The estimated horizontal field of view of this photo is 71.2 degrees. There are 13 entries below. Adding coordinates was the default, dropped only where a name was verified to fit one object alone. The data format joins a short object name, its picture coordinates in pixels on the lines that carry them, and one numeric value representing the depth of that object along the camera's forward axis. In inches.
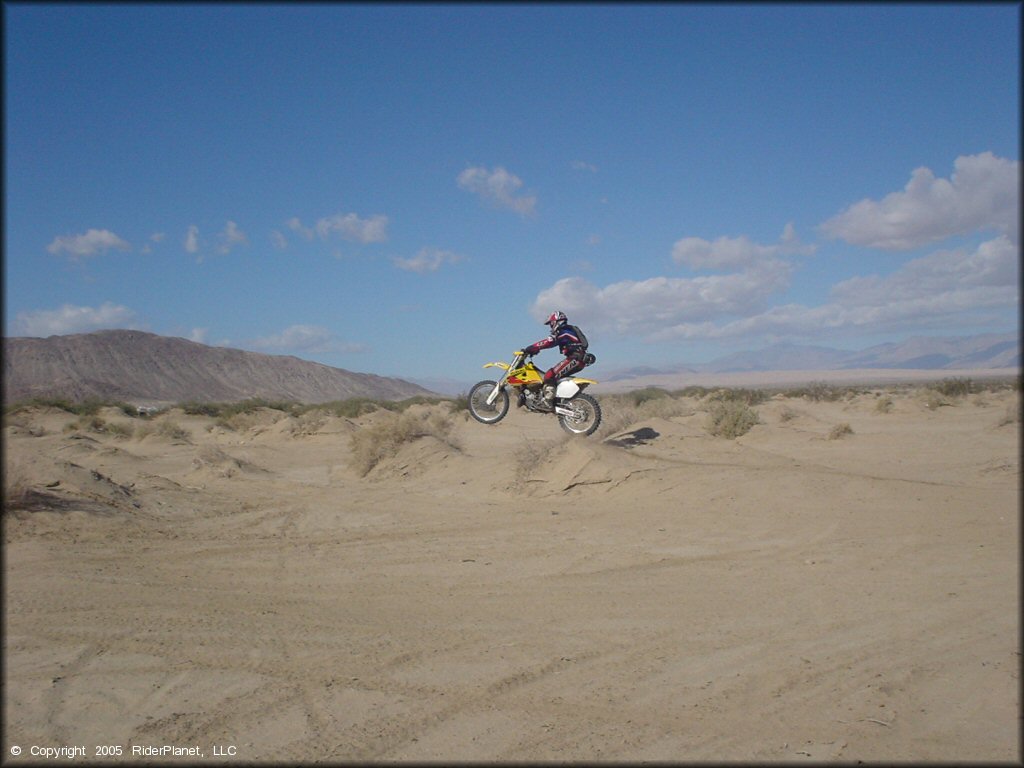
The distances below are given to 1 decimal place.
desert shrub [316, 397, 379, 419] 1465.3
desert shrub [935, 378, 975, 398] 1339.8
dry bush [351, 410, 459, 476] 718.5
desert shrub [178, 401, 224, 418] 1494.8
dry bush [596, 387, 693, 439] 730.8
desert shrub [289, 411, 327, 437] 1125.1
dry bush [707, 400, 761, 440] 895.7
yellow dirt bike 530.6
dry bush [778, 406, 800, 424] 1112.2
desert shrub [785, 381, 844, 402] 1633.9
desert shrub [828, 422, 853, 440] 862.5
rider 519.2
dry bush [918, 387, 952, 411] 1200.2
